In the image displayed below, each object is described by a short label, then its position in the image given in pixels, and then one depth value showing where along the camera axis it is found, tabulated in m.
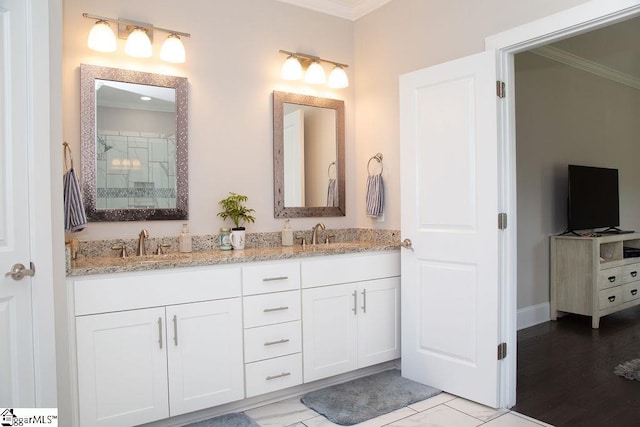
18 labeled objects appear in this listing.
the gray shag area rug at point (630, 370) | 2.95
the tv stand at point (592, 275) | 4.18
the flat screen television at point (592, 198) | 4.46
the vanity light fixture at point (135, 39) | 2.49
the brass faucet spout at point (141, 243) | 2.61
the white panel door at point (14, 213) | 1.83
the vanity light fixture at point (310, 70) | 3.19
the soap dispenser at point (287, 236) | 3.15
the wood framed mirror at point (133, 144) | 2.53
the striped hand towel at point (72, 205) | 2.24
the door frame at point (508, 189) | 2.48
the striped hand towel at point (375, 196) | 3.32
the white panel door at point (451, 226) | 2.51
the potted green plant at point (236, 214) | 2.88
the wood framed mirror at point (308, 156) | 3.21
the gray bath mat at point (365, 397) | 2.46
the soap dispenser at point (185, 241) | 2.74
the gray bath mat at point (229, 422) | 2.34
